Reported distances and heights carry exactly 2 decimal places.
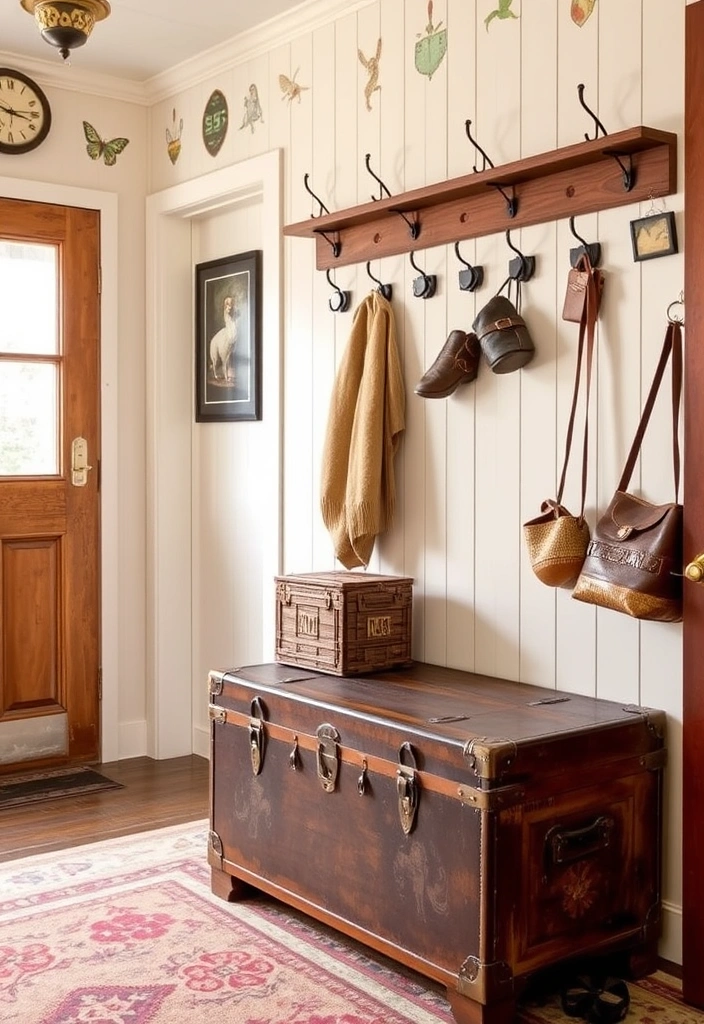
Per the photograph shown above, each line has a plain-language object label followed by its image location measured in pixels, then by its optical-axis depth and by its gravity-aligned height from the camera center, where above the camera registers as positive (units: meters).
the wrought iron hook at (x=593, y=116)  2.61 +0.78
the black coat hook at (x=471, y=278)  2.99 +0.47
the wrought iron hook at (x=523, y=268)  2.86 +0.48
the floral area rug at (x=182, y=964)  2.39 -1.14
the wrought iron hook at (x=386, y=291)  3.29 +0.49
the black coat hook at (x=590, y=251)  2.69 +0.49
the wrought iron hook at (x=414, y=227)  3.16 +0.64
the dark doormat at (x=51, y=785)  3.91 -1.14
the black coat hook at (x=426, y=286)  3.14 +0.48
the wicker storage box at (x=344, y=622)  2.97 -0.43
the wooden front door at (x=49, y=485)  4.13 -0.09
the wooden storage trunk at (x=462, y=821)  2.28 -0.78
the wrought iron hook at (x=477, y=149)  2.89 +0.78
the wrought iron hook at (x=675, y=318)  2.51 +0.32
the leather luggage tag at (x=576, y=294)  2.67 +0.39
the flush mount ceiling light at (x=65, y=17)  2.50 +0.97
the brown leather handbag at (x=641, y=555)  2.43 -0.20
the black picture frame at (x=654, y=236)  2.51 +0.50
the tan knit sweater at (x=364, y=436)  3.19 +0.07
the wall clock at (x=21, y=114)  4.04 +1.23
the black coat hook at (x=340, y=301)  3.45 +0.48
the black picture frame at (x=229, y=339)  3.97 +0.44
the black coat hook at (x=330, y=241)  3.45 +0.66
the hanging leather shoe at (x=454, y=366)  2.97 +0.25
